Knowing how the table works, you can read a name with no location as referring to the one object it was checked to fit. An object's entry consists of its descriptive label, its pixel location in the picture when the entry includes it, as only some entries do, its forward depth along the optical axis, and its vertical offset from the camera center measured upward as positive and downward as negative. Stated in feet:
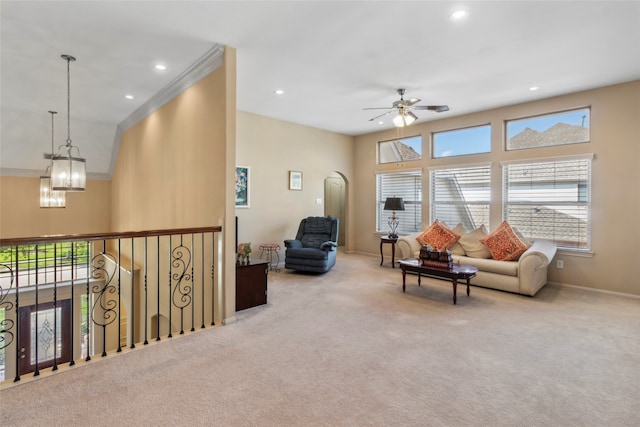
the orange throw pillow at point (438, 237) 17.98 -1.43
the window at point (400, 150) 21.84 +4.65
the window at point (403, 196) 21.89 +1.20
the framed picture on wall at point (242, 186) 18.65 +1.52
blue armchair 17.88 -2.11
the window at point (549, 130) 15.43 +4.43
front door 21.27 -8.99
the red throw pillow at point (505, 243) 15.16 -1.53
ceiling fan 14.78 +5.03
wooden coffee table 12.93 -2.53
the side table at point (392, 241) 20.15 -1.89
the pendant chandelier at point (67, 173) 11.67 +1.44
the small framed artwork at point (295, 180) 21.30 +2.21
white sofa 13.65 -2.68
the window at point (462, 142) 18.70 +4.54
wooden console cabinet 12.23 -2.95
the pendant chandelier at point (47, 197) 19.01 +0.84
